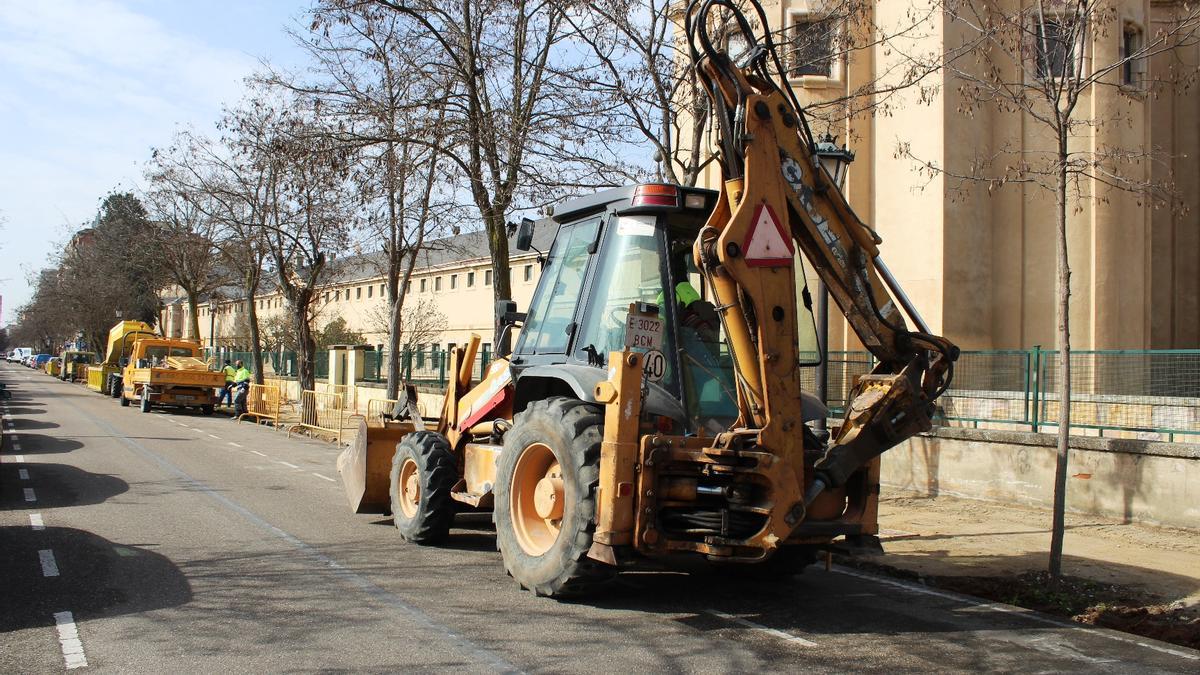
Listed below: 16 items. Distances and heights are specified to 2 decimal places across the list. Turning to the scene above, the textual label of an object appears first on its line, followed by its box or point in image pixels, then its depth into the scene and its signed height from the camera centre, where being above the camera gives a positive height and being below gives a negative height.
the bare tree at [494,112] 14.95 +3.88
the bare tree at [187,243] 36.97 +4.78
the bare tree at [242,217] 32.38 +4.86
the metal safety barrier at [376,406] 25.73 -1.11
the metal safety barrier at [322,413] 23.05 -1.16
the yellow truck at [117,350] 41.59 +0.50
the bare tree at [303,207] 15.30 +3.34
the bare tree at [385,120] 15.36 +3.82
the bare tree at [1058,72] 8.45 +2.78
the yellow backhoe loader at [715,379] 6.22 -0.06
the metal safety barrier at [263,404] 27.80 -1.13
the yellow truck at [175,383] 31.52 -0.66
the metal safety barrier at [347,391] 29.03 -0.81
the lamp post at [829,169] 8.73 +1.81
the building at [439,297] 52.69 +4.19
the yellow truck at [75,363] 65.25 -0.14
